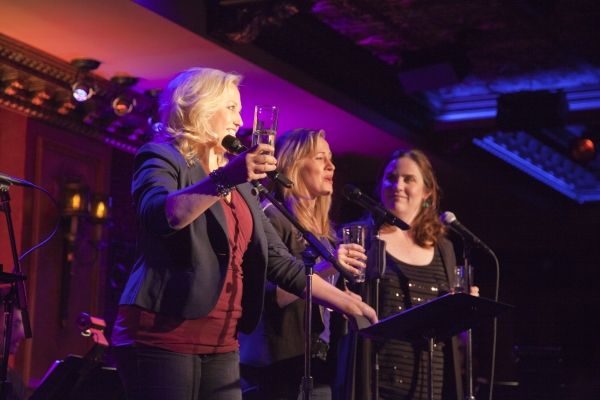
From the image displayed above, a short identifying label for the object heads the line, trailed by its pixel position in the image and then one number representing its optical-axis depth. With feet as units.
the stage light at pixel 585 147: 25.82
